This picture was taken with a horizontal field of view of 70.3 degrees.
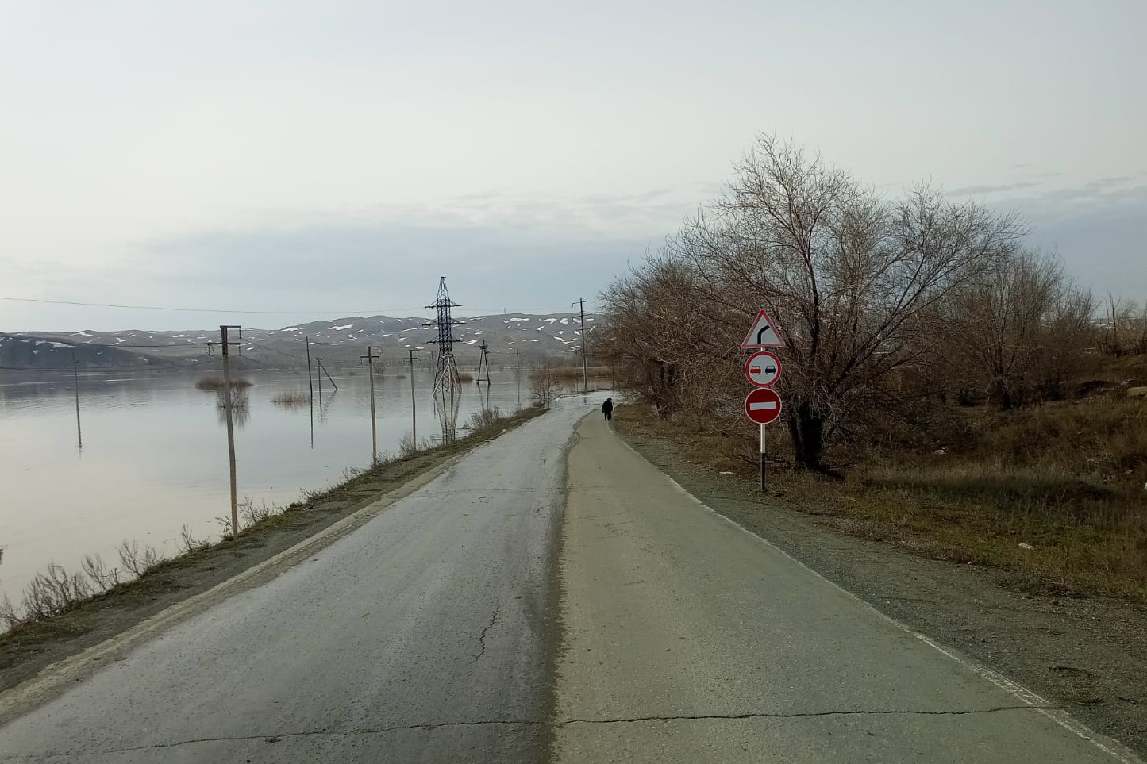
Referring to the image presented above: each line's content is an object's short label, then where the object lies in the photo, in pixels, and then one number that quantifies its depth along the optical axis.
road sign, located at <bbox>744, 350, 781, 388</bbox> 14.35
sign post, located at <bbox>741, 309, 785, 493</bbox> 14.34
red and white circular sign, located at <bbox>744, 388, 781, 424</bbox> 14.59
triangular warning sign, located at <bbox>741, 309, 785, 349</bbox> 14.30
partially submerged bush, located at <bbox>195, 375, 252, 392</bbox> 107.69
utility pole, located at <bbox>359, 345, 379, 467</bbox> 27.74
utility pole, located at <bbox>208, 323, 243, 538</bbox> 19.44
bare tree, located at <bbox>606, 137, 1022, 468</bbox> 16.11
